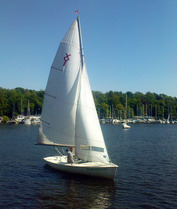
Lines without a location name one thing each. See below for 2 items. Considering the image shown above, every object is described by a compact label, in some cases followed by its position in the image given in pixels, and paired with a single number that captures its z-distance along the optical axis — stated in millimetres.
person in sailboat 21688
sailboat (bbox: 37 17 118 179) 21016
